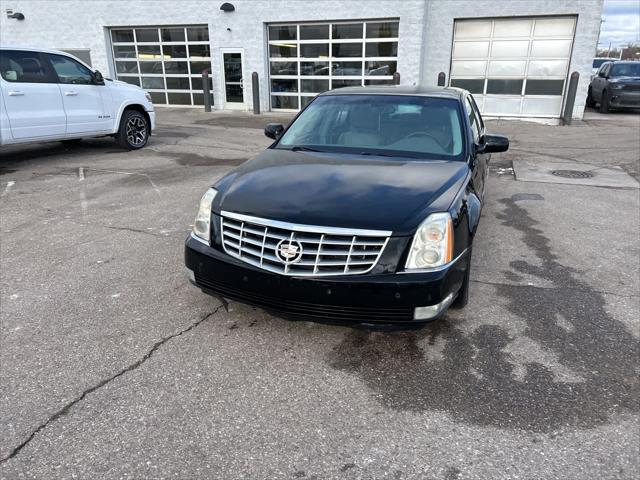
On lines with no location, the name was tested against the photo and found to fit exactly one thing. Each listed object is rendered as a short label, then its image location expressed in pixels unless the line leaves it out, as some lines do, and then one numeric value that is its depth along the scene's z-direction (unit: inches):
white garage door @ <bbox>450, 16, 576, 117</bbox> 581.9
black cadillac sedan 114.0
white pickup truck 316.8
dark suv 643.0
